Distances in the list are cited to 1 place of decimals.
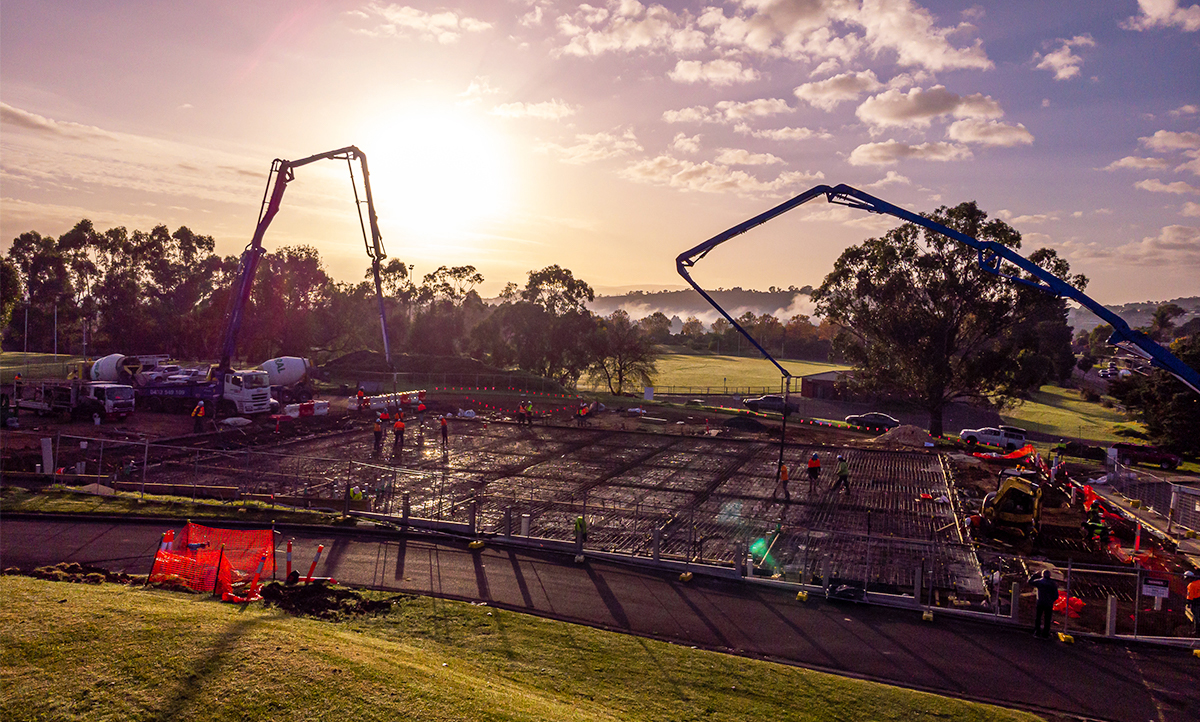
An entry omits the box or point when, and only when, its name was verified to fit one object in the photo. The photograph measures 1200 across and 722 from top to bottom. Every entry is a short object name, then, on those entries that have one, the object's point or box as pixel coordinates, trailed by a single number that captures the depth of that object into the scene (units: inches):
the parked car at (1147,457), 1576.6
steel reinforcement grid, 755.4
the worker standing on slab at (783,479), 1042.1
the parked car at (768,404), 2410.2
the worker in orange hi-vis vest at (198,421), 1416.2
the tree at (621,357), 2893.7
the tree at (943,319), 1861.5
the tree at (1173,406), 1626.5
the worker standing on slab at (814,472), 1072.8
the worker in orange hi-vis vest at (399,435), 1296.9
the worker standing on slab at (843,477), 1064.7
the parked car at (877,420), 2087.8
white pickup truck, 1793.8
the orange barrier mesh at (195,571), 565.0
